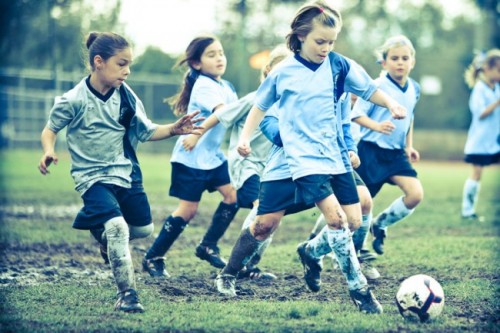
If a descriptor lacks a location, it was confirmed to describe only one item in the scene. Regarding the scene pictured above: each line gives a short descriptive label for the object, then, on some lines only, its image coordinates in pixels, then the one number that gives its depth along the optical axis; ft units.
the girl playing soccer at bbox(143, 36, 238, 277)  41.93
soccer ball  28.91
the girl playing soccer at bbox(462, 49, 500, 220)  65.51
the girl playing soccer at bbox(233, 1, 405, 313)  30.71
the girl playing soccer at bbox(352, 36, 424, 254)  44.09
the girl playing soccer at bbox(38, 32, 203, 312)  32.12
